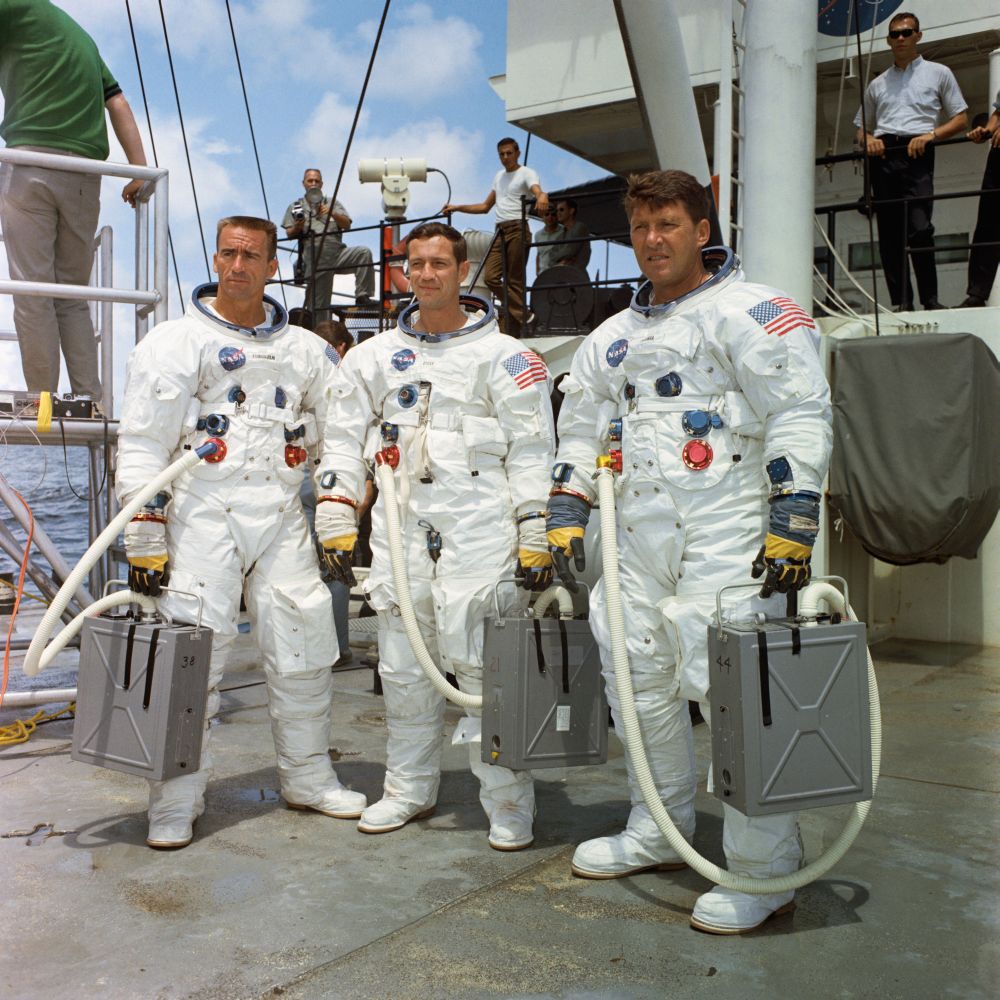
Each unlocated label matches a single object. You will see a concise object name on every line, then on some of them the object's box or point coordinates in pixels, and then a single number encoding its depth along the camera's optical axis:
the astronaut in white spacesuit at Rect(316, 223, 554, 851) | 3.73
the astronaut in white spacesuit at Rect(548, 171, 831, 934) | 3.05
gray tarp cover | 6.47
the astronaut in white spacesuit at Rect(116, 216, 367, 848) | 3.77
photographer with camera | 10.24
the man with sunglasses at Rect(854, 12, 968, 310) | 7.33
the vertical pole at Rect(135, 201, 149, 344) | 5.30
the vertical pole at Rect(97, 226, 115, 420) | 5.67
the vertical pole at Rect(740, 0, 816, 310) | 6.41
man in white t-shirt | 9.45
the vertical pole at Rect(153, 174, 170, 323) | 5.13
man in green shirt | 4.90
